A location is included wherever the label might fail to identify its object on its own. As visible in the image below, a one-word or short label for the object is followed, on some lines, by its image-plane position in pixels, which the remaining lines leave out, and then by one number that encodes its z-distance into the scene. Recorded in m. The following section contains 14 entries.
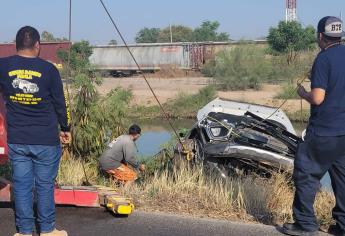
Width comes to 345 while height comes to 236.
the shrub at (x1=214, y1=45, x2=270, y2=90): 35.97
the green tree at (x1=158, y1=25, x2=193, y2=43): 99.62
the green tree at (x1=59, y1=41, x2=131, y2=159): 9.56
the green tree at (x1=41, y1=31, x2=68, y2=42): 61.83
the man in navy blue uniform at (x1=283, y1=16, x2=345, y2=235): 5.06
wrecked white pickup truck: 7.66
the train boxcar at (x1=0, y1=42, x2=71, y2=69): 39.78
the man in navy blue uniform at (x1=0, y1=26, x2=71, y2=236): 5.05
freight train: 52.44
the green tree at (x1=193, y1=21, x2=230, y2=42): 89.25
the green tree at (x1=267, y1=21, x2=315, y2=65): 51.47
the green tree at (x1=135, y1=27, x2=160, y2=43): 109.41
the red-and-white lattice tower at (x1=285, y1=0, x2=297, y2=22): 87.43
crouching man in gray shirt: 9.27
